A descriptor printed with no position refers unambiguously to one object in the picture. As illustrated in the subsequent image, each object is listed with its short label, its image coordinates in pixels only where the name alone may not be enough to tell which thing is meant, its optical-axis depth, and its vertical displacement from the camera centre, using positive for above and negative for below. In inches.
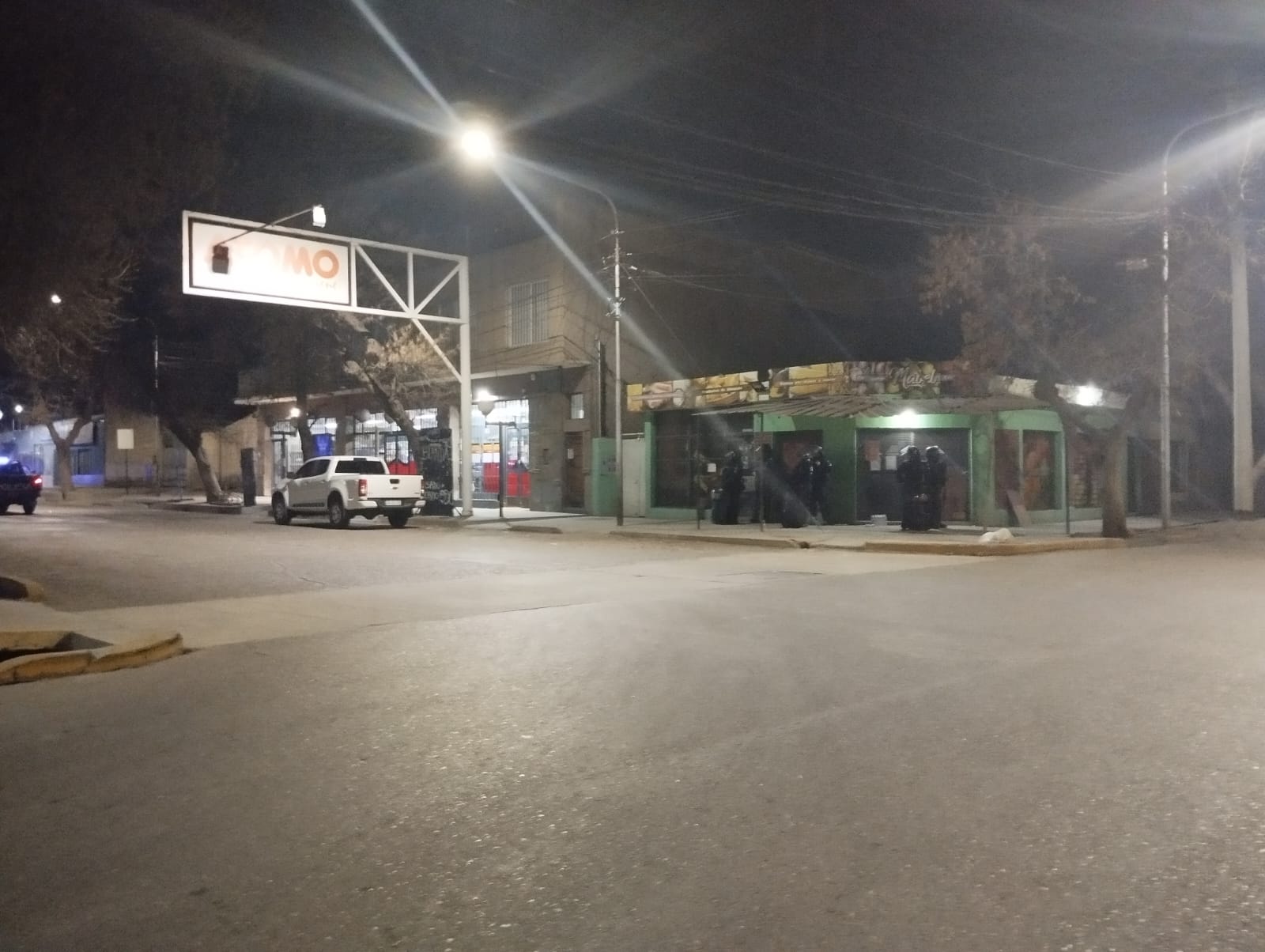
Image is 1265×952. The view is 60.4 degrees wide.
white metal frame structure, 922.1 +167.0
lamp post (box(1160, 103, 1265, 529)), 981.7 +56.3
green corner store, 1005.2 +37.7
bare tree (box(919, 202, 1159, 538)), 863.1 +118.9
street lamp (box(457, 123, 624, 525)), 809.5 +248.2
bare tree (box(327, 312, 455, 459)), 1255.5 +135.4
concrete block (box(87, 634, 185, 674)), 376.2 -63.5
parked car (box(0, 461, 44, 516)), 1400.1 -14.0
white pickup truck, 1083.9 -18.0
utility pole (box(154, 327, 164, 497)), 1930.2 +38.2
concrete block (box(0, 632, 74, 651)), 386.6 -59.5
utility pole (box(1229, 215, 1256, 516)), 1043.3 +58.7
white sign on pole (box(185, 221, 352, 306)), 927.0 +185.5
